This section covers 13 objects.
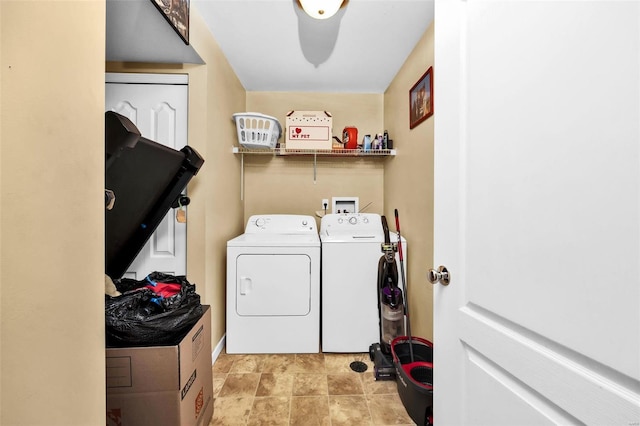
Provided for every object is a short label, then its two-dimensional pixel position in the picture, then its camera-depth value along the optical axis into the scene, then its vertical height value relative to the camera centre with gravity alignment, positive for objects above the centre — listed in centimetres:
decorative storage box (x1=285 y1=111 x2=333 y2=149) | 263 +83
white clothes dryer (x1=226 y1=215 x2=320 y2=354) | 210 -69
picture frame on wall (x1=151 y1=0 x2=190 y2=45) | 133 +107
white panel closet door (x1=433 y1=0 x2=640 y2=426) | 47 +1
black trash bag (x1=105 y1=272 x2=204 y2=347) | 111 -47
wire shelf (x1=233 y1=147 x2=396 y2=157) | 260 +62
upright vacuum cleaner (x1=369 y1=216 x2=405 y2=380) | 195 -68
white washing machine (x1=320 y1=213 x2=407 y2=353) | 211 -66
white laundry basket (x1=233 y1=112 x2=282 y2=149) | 245 +79
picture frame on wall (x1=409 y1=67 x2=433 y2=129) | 183 +86
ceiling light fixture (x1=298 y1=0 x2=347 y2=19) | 157 +126
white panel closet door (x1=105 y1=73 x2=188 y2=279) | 188 +69
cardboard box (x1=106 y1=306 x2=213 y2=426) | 109 -74
